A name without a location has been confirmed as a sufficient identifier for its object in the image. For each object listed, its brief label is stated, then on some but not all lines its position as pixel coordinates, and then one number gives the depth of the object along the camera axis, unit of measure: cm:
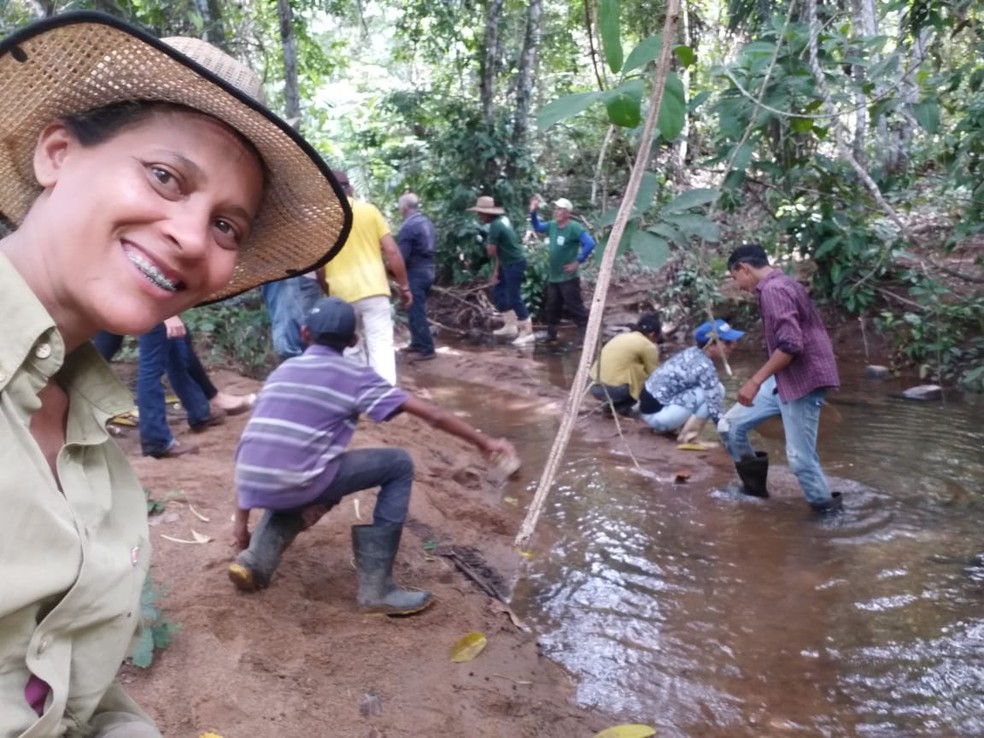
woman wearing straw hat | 110
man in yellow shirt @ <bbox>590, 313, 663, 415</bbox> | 803
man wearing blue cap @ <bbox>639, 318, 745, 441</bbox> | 718
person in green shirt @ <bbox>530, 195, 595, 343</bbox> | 1045
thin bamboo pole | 236
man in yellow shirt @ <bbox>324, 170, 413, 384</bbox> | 630
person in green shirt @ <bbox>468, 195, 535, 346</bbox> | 1081
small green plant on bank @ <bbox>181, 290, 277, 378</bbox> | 779
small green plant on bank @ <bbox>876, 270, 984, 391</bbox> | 858
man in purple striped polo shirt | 351
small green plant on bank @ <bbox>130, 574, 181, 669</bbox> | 288
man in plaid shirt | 509
